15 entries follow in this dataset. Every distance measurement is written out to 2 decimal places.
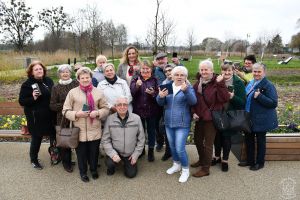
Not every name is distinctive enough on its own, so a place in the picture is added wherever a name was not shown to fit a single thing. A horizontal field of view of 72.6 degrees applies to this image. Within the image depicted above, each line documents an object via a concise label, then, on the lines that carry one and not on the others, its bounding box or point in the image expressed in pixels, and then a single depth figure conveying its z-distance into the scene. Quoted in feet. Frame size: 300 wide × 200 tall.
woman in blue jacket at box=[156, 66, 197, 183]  9.43
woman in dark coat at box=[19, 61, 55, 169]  10.36
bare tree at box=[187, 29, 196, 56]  112.79
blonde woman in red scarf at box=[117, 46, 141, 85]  11.73
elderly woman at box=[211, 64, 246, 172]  10.08
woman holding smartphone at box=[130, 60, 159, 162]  10.74
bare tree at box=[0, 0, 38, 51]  97.65
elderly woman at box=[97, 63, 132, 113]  10.67
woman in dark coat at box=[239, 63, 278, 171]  9.88
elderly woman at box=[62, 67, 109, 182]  9.74
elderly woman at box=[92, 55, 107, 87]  11.44
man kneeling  10.31
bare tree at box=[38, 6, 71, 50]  110.90
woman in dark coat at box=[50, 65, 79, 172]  10.22
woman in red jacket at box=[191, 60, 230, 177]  9.46
